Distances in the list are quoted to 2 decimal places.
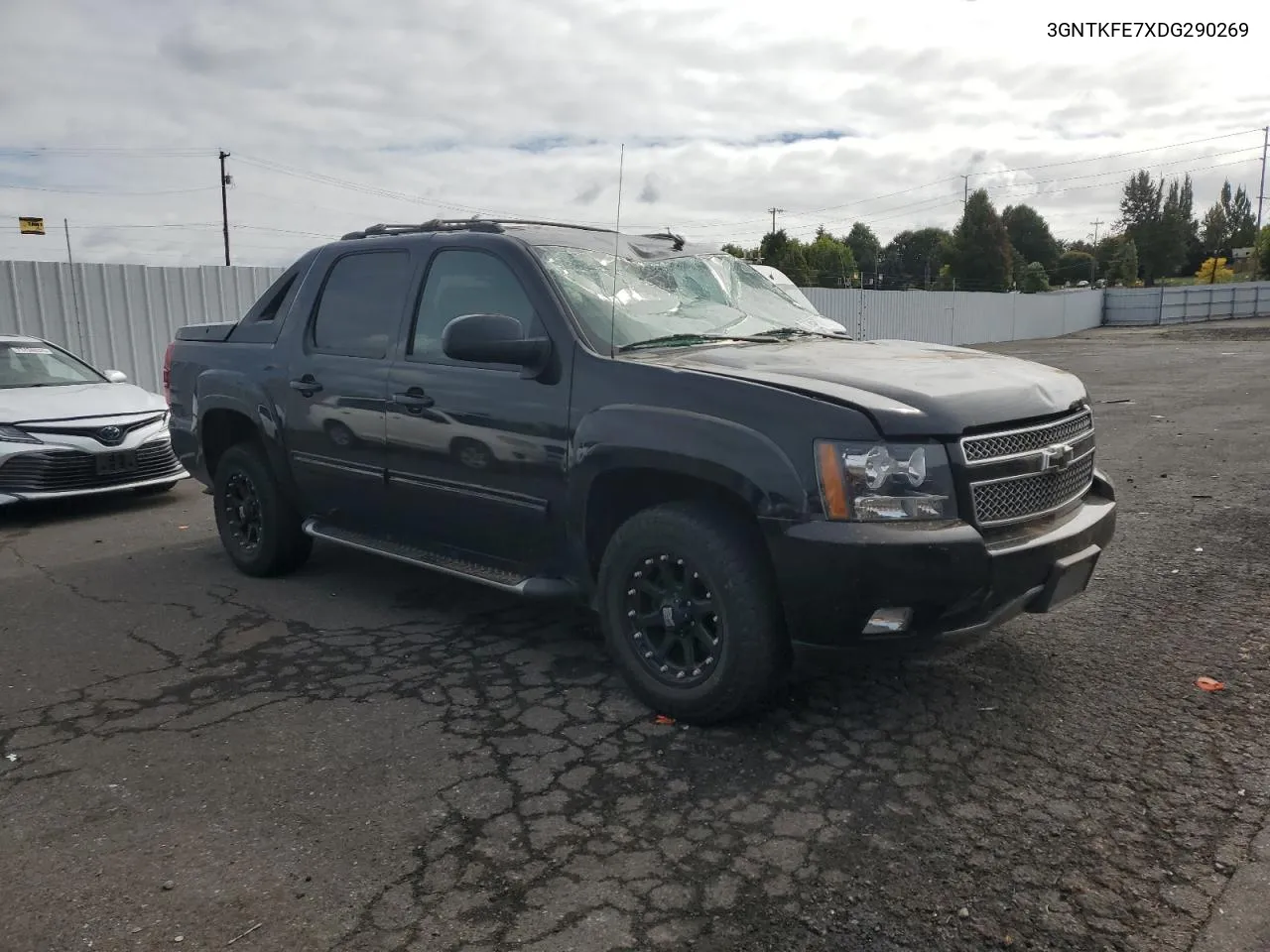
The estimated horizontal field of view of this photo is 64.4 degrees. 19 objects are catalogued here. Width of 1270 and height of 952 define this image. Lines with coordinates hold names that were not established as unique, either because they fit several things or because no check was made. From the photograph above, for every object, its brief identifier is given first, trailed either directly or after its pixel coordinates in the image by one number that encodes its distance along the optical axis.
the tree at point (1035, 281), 94.25
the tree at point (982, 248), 90.25
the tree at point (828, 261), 91.56
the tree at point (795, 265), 71.01
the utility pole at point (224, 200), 52.38
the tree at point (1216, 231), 111.88
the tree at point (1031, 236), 120.00
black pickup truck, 3.26
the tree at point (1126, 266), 95.31
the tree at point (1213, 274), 88.44
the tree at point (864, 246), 123.12
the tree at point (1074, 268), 128.75
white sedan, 7.57
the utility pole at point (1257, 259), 80.70
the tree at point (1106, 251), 118.12
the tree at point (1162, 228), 102.00
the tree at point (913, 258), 117.56
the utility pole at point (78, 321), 12.69
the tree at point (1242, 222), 114.06
